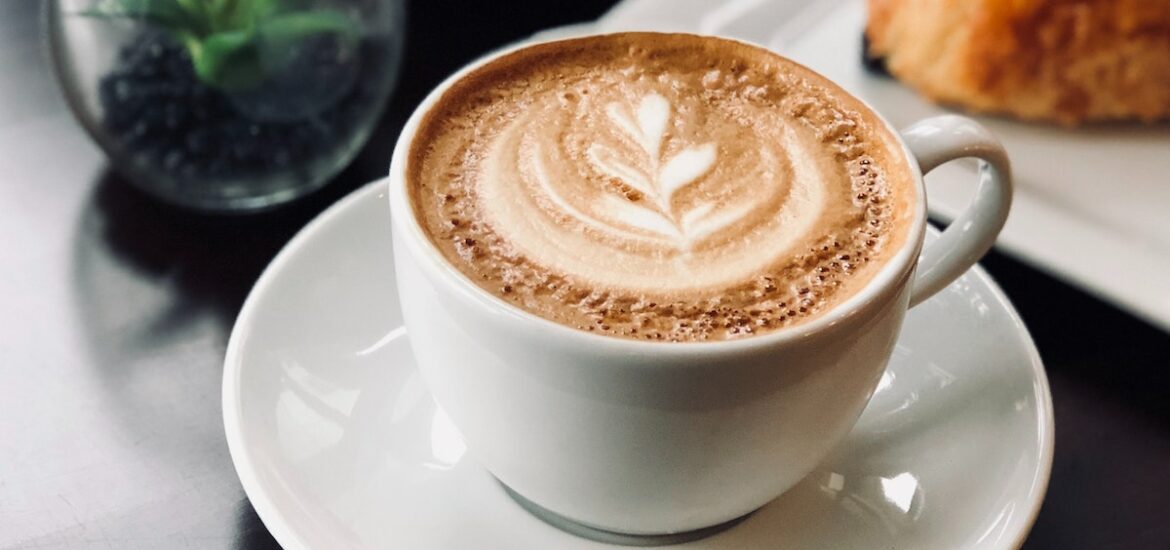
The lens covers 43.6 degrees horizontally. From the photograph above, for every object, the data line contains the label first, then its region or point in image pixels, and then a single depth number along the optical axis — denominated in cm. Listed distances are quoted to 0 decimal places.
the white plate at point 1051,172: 35
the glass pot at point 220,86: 35
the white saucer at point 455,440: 26
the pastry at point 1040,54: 40
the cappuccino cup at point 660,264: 24
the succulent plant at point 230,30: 34
